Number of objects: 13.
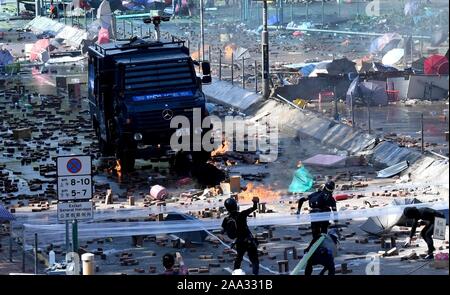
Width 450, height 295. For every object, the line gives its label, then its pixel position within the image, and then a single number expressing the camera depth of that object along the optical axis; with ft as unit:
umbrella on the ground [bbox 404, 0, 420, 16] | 224.33
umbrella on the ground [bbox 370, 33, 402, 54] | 186.19
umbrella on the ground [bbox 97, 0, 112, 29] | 222.32
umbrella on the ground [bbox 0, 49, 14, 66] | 196.77
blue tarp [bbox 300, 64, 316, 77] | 161.98
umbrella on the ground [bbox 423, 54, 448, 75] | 145.59
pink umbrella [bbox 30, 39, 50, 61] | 210.18
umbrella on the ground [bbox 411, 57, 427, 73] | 155.43
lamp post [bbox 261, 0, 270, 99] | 144.77
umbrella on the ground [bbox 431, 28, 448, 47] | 179.01
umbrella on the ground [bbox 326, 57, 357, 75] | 155.93
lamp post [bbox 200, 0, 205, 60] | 174.52
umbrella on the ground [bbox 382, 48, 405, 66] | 171.56
